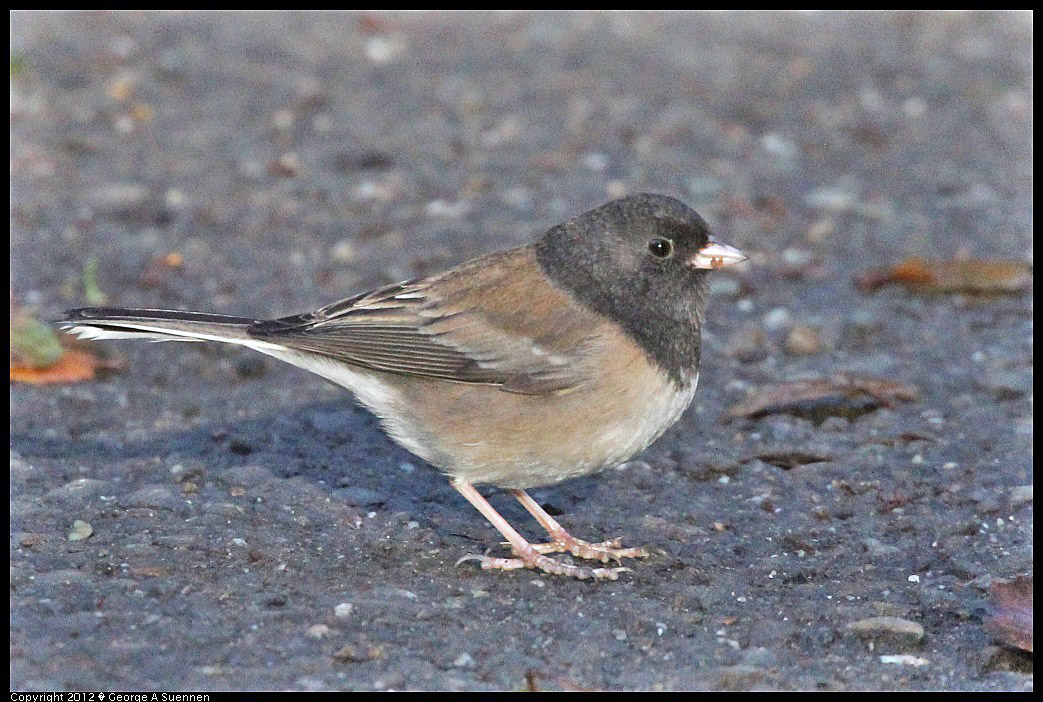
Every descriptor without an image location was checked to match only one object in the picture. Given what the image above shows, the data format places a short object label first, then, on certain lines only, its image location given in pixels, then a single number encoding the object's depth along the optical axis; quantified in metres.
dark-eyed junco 7.04
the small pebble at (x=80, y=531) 7.07
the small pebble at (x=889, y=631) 6.32
